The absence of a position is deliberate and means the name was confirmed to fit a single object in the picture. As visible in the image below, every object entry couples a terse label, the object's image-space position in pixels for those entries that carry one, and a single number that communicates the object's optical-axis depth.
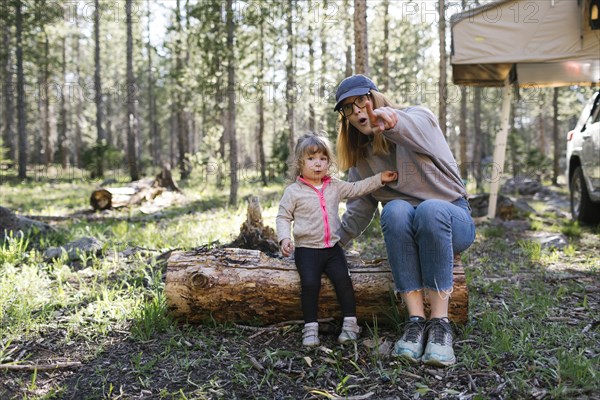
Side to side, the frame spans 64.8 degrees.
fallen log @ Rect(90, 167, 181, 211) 9.49
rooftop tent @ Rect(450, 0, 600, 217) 6.52
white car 6.20
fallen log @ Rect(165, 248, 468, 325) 3.13
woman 2.78
